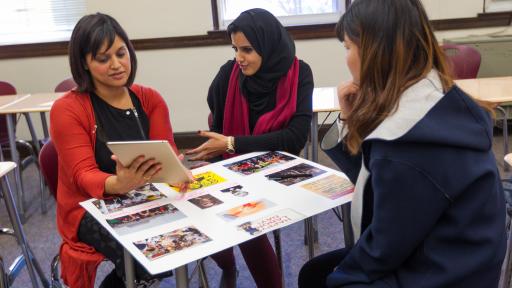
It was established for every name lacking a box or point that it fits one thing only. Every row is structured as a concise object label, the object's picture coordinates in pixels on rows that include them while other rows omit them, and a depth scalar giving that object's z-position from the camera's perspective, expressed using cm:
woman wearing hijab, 187
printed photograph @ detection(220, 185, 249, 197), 144
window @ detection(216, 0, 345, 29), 406
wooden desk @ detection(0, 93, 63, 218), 300
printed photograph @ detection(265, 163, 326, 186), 153
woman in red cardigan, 151
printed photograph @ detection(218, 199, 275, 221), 130
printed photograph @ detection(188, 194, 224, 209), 138
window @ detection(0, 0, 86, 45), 416
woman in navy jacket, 93
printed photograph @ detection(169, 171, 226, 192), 153
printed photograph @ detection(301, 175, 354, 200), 141
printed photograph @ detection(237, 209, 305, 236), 121
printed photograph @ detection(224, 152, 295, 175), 165
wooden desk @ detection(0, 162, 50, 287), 194
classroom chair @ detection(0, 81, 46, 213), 324
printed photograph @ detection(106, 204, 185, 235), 127
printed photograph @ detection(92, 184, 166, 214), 142
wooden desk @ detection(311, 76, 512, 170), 259
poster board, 115
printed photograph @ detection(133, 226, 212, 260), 113
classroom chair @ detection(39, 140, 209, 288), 173
